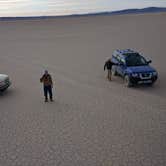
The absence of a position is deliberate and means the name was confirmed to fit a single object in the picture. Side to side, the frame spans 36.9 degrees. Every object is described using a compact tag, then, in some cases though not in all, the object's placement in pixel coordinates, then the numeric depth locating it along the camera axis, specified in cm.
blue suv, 1240
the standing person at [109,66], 1367
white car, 1188
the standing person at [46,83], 1084
